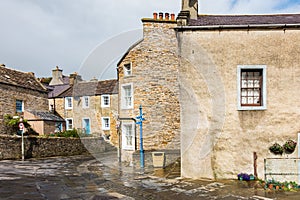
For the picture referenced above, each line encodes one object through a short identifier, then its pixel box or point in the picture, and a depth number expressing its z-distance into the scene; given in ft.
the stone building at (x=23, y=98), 89.86
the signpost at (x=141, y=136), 51.47
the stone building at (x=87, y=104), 111.34
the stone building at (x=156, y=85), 55.31
